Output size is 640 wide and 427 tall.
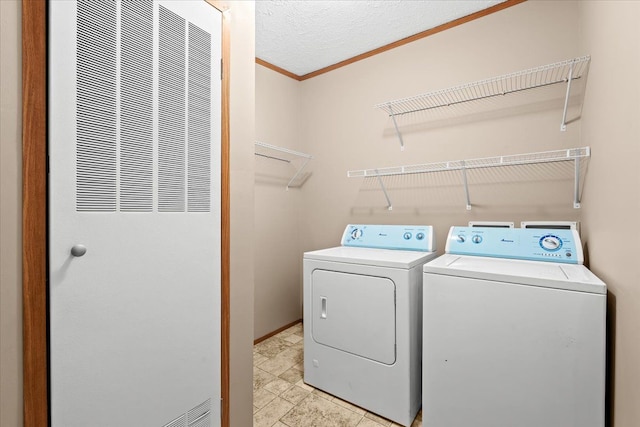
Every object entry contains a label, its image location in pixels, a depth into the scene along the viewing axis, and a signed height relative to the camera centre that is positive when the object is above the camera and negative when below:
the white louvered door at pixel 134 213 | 0.81 +0.00
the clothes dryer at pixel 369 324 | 1.66 -0.70
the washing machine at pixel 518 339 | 1.14 -0.55
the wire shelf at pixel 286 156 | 2.68 +0.57
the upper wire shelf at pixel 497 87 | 1.74 +0.89
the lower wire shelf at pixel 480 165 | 1.68 +0.35
